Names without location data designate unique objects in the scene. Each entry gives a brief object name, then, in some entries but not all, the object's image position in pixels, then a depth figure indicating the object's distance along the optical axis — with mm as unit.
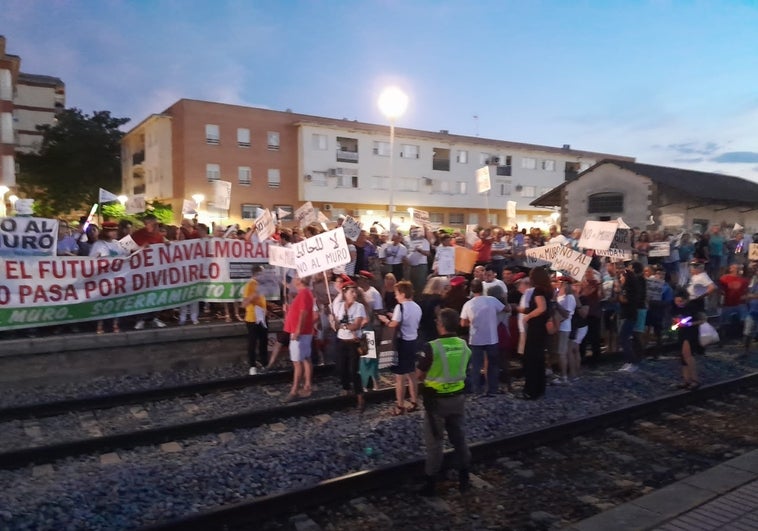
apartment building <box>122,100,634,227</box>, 42094
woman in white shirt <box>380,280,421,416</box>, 8297
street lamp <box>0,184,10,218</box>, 26422
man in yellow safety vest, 5816
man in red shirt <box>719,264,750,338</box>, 13086
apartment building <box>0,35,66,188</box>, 59594
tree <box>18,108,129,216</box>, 45750
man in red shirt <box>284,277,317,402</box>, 9094
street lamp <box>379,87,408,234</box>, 16797
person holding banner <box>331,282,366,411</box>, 8594
